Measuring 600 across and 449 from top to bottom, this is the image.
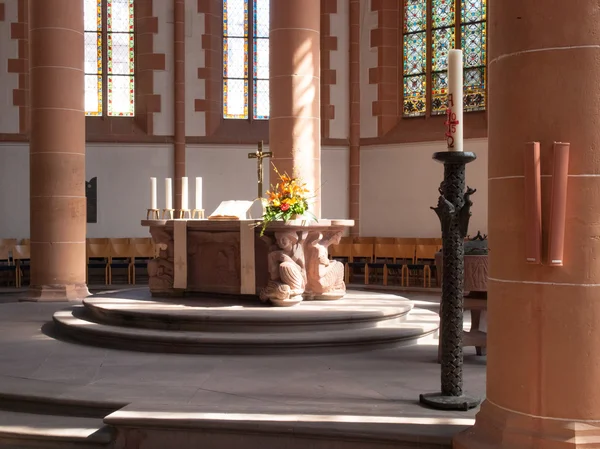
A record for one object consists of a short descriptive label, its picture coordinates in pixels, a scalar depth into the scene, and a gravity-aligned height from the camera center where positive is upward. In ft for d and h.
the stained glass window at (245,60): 58.59 +11.42
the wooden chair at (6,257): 47.75 -2.45
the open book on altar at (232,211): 30.81 +0.17
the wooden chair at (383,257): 48.14 -2.61
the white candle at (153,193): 31.27 +0.87
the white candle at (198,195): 31.19 +0.81
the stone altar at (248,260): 28.09 -1.67
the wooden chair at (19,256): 47.29 -2.37
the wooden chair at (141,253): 49.78 -2.32
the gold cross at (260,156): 31.24 +2.31
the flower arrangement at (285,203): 28.40 +0.43
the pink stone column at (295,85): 33.14 +5.44
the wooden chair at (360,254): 49.88 -2.47
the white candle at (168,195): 30.94 +0.80
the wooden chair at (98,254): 49.57 -2.36
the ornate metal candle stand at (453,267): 16.65 -1.11
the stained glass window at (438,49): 53.47 +11.42
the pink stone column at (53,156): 39.14 +2.95
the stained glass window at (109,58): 57.72 +11.45
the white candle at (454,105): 16.33 +2.24
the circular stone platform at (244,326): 24.52 -3.70
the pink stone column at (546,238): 12.14 -0.41
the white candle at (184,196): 31.51 +0.77
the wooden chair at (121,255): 49.52 -2.42
